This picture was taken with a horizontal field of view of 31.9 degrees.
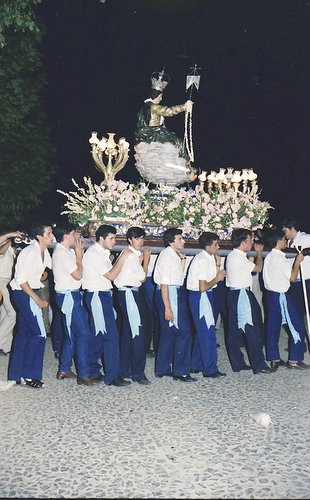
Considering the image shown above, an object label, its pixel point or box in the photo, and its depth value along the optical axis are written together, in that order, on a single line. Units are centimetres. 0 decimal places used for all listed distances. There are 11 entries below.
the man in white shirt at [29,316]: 575
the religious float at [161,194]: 815
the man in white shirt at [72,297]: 588
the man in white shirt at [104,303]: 592
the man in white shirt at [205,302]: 628
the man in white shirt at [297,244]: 734
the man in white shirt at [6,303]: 751
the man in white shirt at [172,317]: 620
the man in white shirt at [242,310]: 648
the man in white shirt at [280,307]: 670
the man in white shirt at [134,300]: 605
